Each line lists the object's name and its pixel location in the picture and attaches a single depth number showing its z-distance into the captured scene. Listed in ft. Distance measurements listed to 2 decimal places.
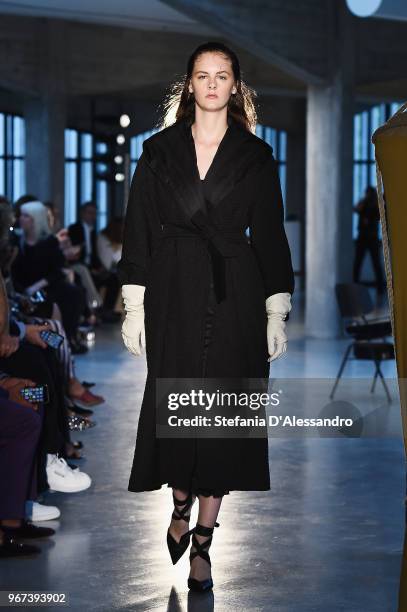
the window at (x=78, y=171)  84.07
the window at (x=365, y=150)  86.74
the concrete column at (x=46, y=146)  58.70
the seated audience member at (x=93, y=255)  47.93
